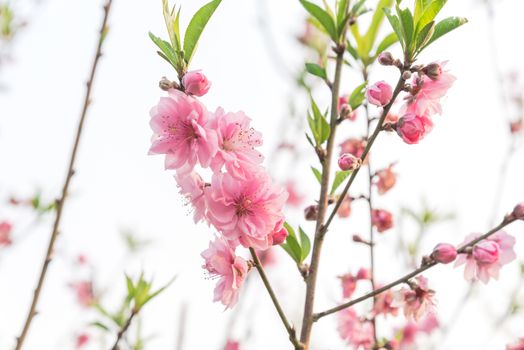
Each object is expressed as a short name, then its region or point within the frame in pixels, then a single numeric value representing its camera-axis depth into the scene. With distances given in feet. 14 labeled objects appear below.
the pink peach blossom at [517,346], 3.71
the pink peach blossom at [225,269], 3.26
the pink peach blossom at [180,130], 3.20
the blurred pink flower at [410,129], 3.29
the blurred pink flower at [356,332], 3.78
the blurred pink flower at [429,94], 3.34
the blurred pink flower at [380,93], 3.28
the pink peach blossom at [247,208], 3.21
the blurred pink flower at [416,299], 3.42
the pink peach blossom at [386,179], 3.73
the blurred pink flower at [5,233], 5.32
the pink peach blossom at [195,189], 3.23
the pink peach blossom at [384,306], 3.68
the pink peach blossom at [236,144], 3.20
